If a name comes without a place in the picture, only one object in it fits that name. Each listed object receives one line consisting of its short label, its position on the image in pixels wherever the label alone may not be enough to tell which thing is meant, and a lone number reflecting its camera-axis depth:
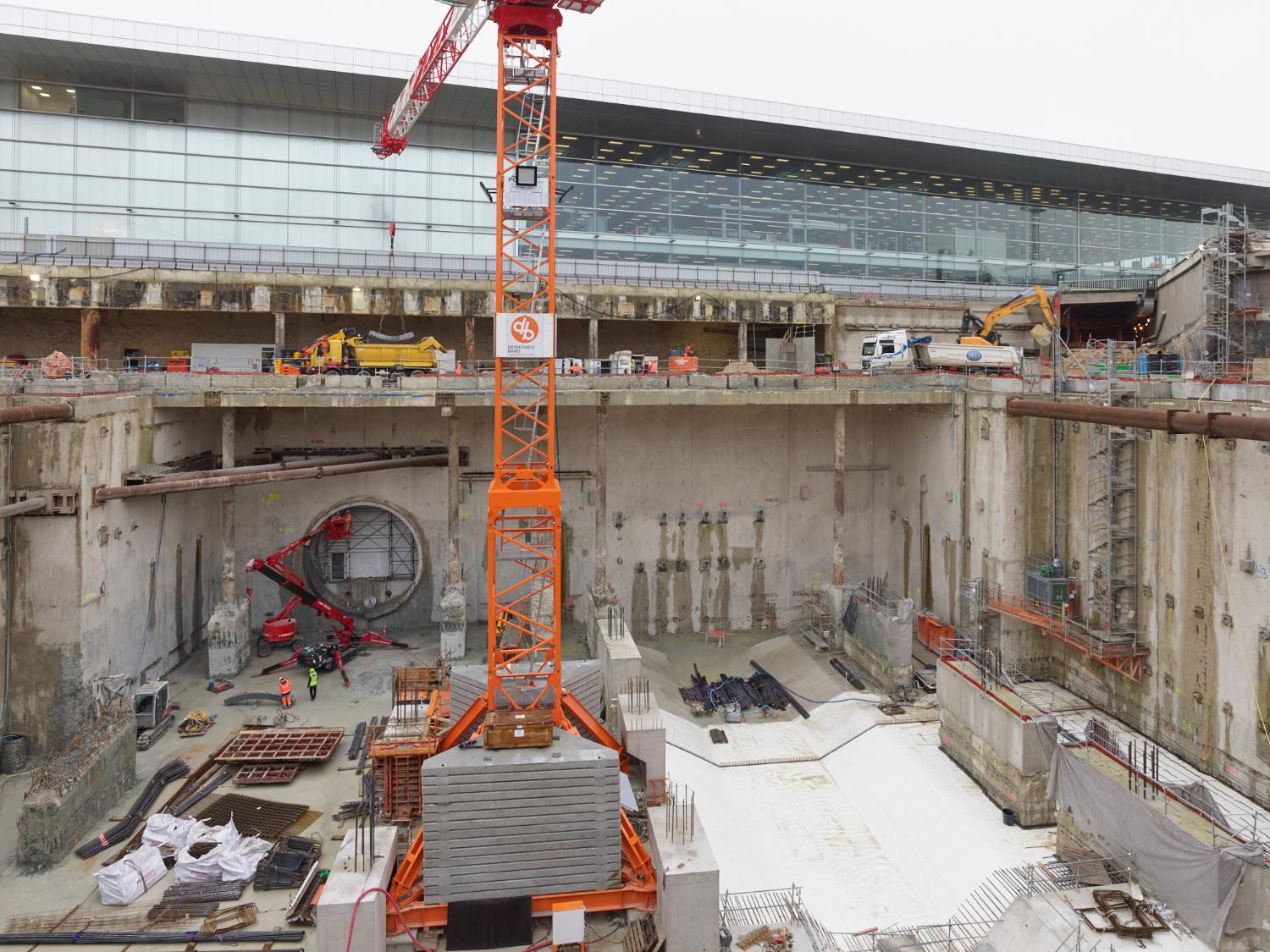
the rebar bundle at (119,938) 12.19
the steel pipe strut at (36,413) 16.14
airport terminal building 31.86
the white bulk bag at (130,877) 12.97
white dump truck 27.42
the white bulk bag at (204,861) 13.68
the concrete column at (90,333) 27.27
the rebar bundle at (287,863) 13.63
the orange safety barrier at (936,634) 23.73
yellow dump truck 26.30
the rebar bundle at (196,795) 15.69
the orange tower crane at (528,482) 13.35
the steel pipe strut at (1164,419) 14.62
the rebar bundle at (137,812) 14.46
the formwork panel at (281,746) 17.53
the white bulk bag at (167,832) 14.31
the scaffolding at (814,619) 26.19
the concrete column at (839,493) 26.48
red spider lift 23.84
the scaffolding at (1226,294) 29.11
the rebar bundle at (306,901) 12.75
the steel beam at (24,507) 16.25
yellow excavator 30.06
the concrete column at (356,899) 11.09
